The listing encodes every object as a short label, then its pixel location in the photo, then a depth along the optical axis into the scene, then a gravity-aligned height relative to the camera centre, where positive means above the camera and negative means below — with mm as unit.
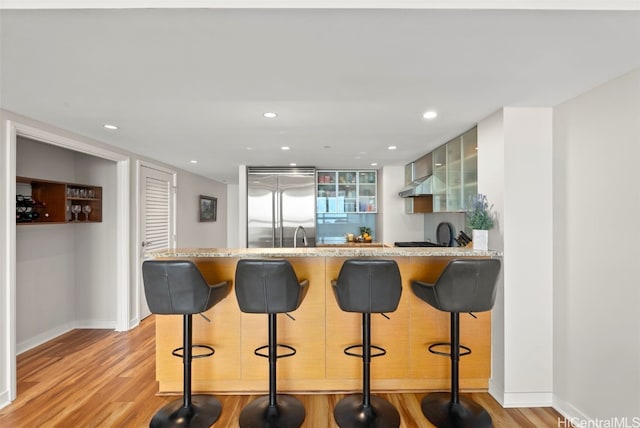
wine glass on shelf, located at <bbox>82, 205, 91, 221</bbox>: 3609 +45
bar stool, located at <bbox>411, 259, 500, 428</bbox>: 1979 -545
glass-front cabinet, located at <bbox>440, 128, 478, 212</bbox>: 2773 +411
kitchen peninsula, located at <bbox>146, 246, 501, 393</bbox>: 2475 -993
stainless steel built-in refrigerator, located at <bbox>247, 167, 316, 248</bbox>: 4984 +133
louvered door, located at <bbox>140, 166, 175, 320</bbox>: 4137 +51
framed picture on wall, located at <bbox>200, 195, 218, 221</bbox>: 6242 +136
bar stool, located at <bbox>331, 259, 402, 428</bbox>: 1980 -536
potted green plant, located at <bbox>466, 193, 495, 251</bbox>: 2362 -47
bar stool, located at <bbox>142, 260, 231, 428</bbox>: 1959 -538
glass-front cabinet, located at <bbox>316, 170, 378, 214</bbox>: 5395 +431
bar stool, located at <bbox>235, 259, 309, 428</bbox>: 1969 -537
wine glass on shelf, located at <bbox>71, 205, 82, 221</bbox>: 3457 +49
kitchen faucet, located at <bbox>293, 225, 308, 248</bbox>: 5004 -330
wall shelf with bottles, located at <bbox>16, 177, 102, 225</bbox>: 2938 +135
